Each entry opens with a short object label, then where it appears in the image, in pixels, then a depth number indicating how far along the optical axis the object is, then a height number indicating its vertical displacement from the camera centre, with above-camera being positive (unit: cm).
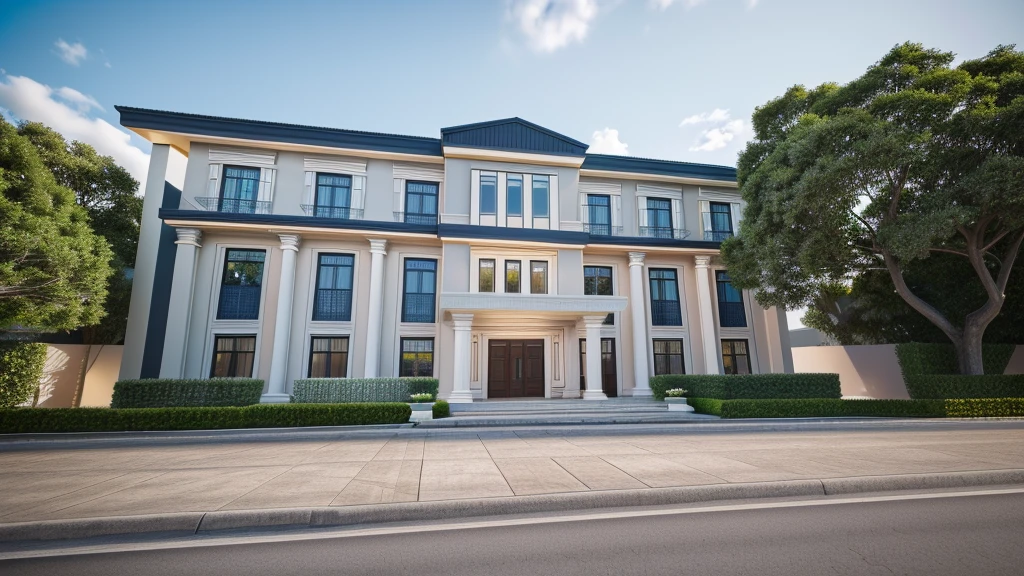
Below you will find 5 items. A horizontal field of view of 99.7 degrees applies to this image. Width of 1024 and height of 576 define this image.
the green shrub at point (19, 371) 1408 -12
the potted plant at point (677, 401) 1514 -121
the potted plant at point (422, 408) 1319 -125
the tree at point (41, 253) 1216 +331
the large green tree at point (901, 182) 1355 +613
